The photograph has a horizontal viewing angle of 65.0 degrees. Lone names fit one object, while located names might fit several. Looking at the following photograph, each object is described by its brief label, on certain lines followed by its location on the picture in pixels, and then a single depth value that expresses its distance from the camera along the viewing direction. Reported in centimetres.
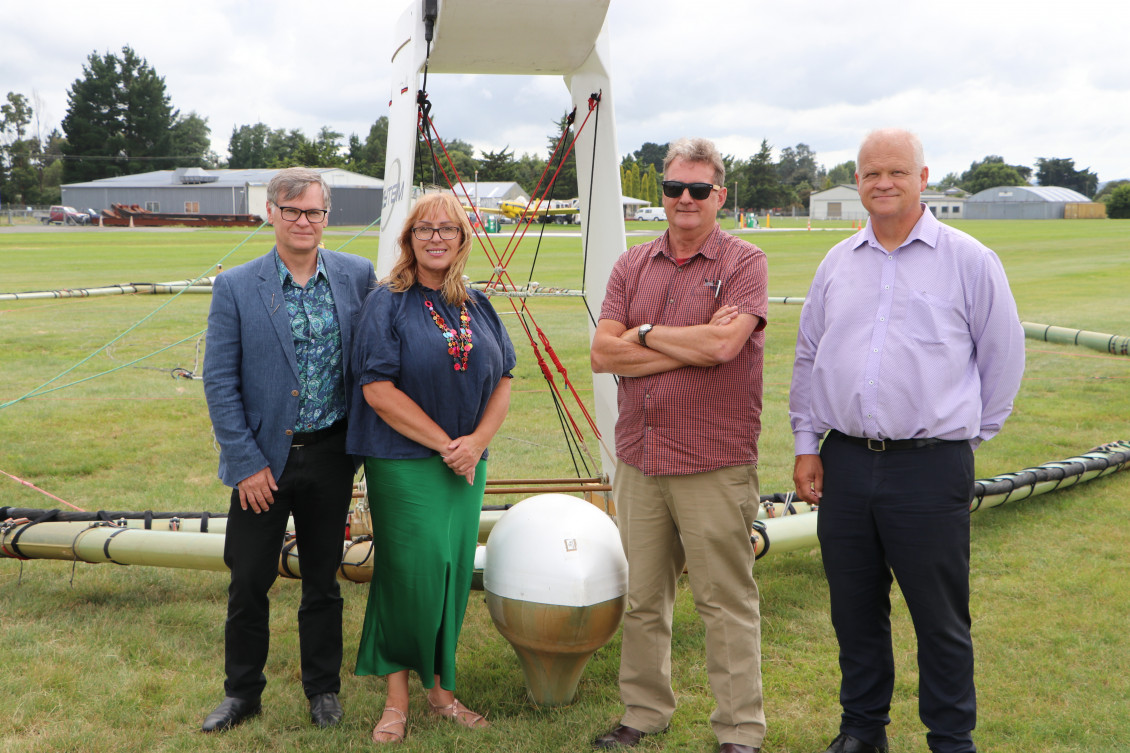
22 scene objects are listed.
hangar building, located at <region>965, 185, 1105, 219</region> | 9071
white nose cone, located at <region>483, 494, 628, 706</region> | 360
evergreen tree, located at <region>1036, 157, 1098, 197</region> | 12481
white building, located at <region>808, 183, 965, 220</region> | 9906
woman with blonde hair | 341
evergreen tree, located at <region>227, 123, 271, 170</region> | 10500
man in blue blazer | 340
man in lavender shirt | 301
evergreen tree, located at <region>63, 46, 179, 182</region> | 8506
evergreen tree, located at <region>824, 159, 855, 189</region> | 14325
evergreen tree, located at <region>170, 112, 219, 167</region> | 8969
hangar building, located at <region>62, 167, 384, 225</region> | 6625
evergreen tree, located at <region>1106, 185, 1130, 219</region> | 7881
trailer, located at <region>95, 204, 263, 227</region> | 6078
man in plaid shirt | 332
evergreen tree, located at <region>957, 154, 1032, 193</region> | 11250
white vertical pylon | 438
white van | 8031
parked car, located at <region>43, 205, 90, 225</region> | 6272
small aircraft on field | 5678
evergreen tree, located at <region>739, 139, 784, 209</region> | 10175
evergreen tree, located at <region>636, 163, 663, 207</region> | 9556
